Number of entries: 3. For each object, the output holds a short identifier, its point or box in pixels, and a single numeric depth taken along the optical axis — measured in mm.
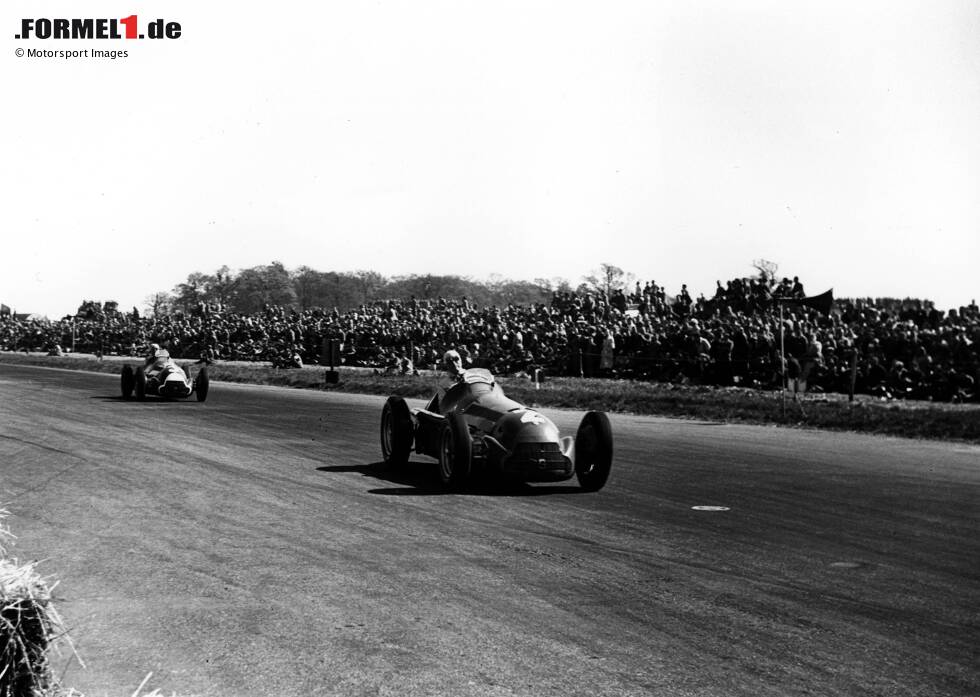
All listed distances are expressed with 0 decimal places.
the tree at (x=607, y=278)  69938
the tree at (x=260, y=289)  95562
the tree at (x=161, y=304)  102438
